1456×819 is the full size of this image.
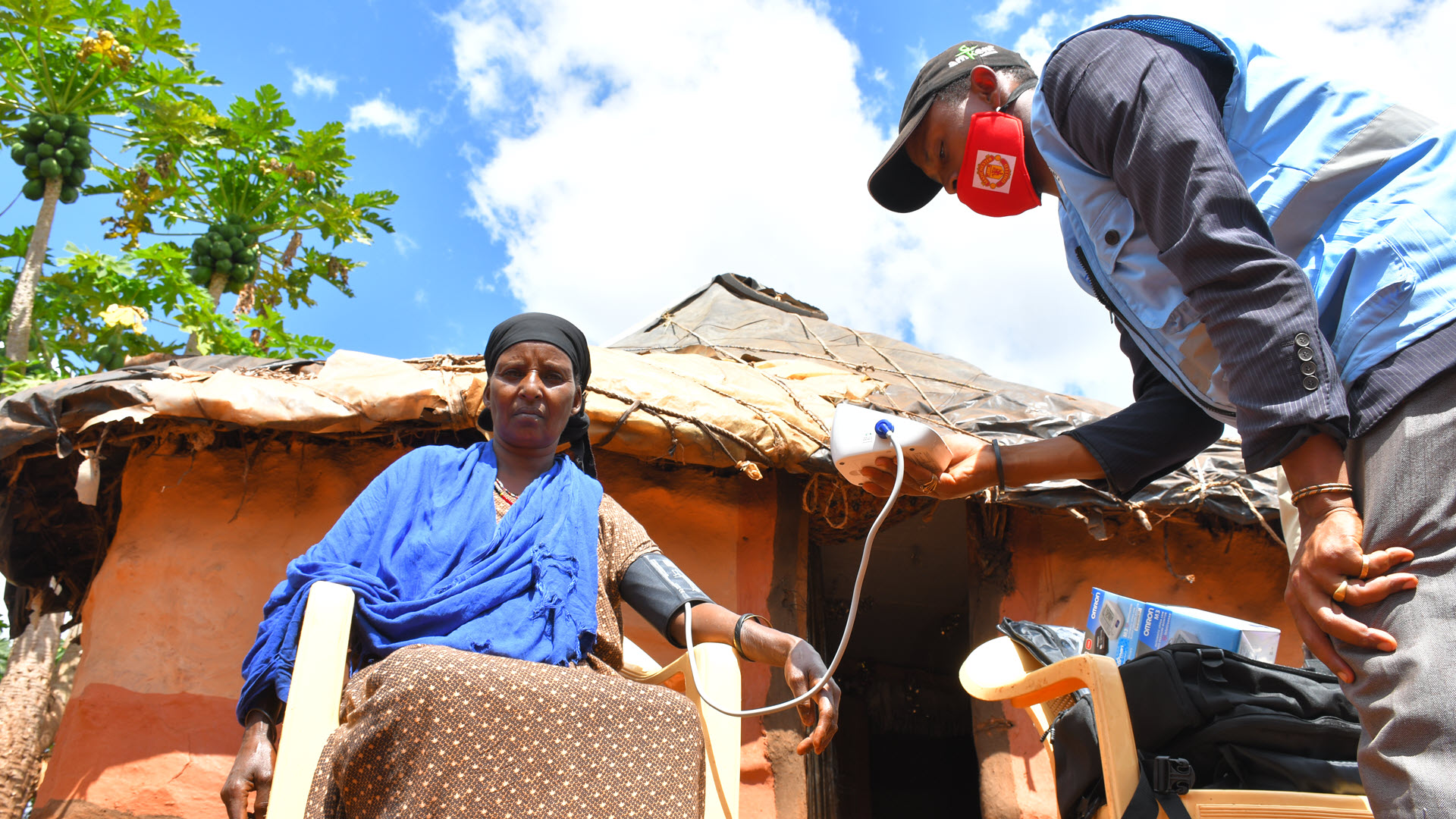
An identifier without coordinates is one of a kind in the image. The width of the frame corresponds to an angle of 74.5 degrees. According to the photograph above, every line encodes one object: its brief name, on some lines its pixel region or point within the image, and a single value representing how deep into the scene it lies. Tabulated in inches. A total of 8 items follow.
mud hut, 148.9
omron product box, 84.0
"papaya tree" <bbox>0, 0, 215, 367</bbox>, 384.5
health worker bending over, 47.1
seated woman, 63.9
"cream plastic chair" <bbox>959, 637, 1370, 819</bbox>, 63.8
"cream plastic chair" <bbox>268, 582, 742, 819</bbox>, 68.1
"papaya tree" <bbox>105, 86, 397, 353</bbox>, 425.1
